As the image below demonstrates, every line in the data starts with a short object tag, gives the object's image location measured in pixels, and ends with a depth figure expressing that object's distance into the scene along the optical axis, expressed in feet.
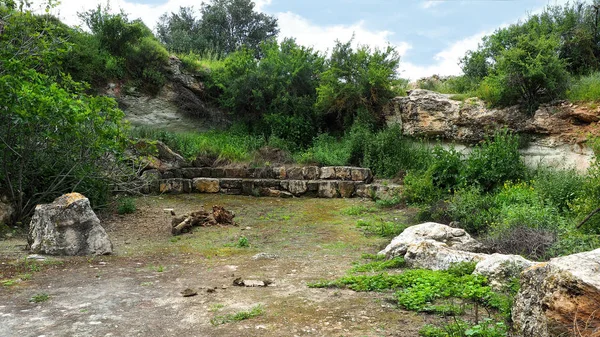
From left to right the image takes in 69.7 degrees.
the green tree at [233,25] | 93.86
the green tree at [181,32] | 86.45
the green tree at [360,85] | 47.19
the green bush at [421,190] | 32.04
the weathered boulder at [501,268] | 13.35
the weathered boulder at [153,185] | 42.18
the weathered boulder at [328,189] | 40.81
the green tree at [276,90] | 51.62
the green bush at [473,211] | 24.25
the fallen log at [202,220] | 27.11
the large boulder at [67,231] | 20.76
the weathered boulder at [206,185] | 43.86
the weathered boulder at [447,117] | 39.81
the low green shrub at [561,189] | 25.09
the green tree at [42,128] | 24.09
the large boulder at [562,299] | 8.25
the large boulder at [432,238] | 19.04
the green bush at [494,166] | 33.35
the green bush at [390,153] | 41.52
